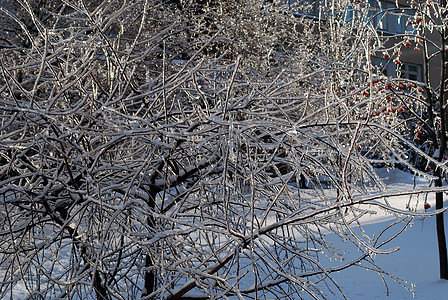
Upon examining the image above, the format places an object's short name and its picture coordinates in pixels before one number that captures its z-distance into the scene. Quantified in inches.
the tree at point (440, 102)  239.6
